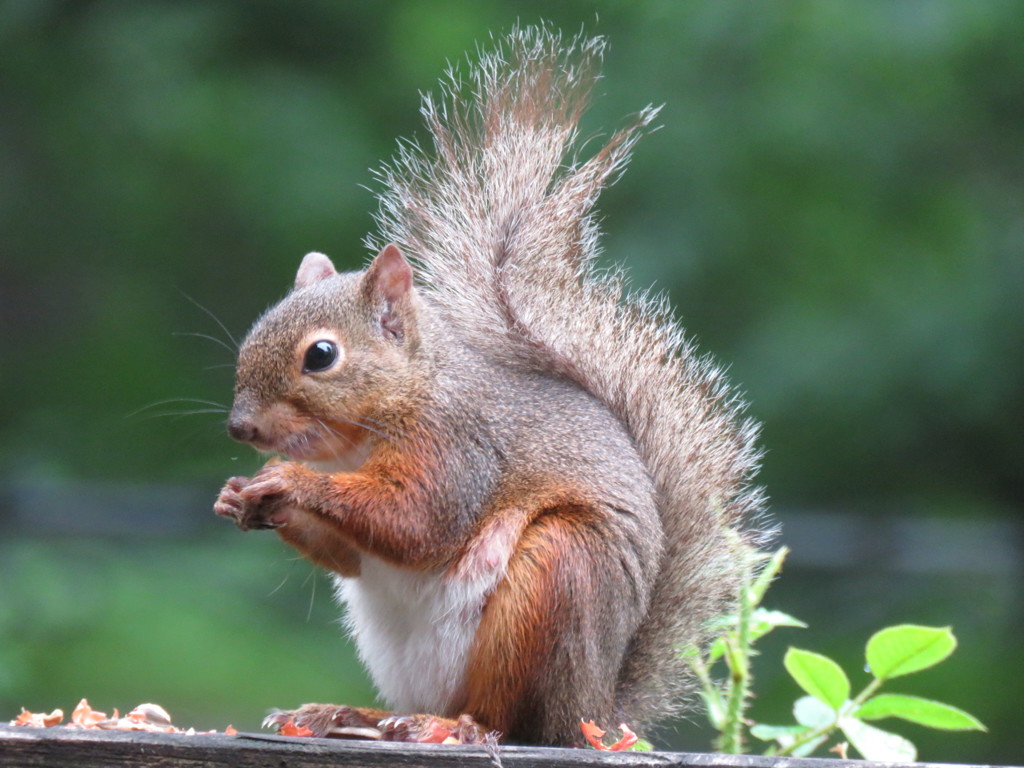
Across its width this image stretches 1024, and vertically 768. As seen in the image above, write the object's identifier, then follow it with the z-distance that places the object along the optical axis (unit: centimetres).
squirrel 378
